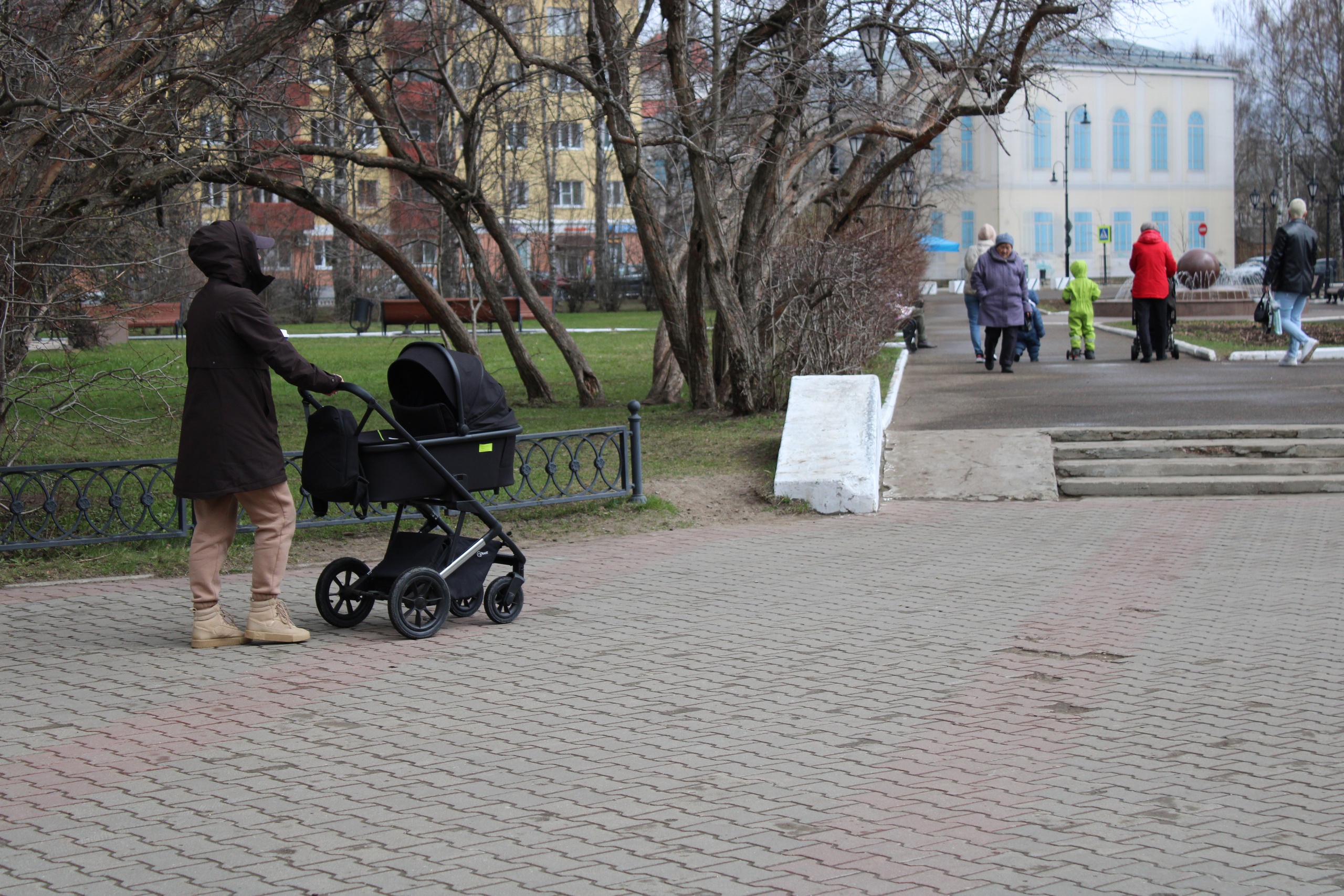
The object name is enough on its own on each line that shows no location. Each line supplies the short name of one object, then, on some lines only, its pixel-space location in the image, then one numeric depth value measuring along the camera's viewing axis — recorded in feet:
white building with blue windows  226.17
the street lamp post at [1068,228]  186.80
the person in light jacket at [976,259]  63.41
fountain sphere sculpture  137.90
